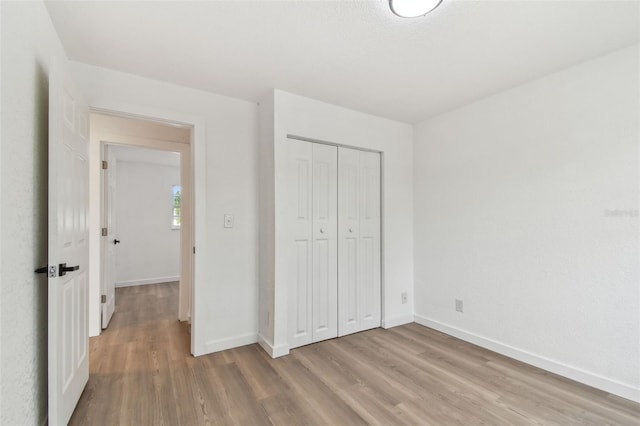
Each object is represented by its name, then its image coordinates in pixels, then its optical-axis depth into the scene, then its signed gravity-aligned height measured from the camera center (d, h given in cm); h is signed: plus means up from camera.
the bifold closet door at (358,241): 308 -29
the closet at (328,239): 277 -25
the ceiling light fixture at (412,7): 150 +109
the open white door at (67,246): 145 -18
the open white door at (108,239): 324 -29
